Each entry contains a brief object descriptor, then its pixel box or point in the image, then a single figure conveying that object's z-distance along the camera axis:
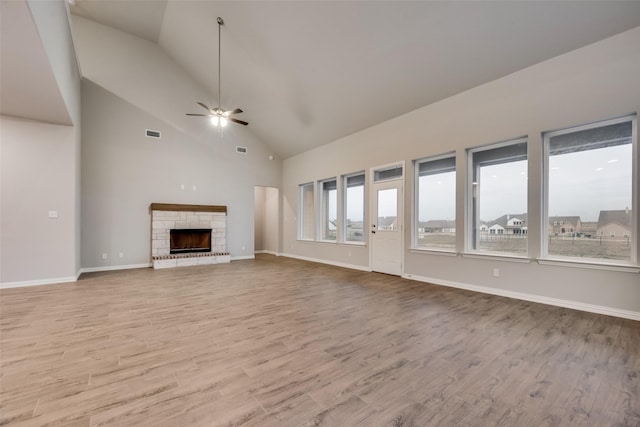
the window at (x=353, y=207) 6.88
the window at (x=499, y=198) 4.24
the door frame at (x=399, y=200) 5.63
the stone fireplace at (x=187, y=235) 6.80
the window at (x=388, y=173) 5.87
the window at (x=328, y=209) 7.77
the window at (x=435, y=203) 5.07
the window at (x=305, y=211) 8.56
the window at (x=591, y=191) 3.41
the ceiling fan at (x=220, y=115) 4.93
